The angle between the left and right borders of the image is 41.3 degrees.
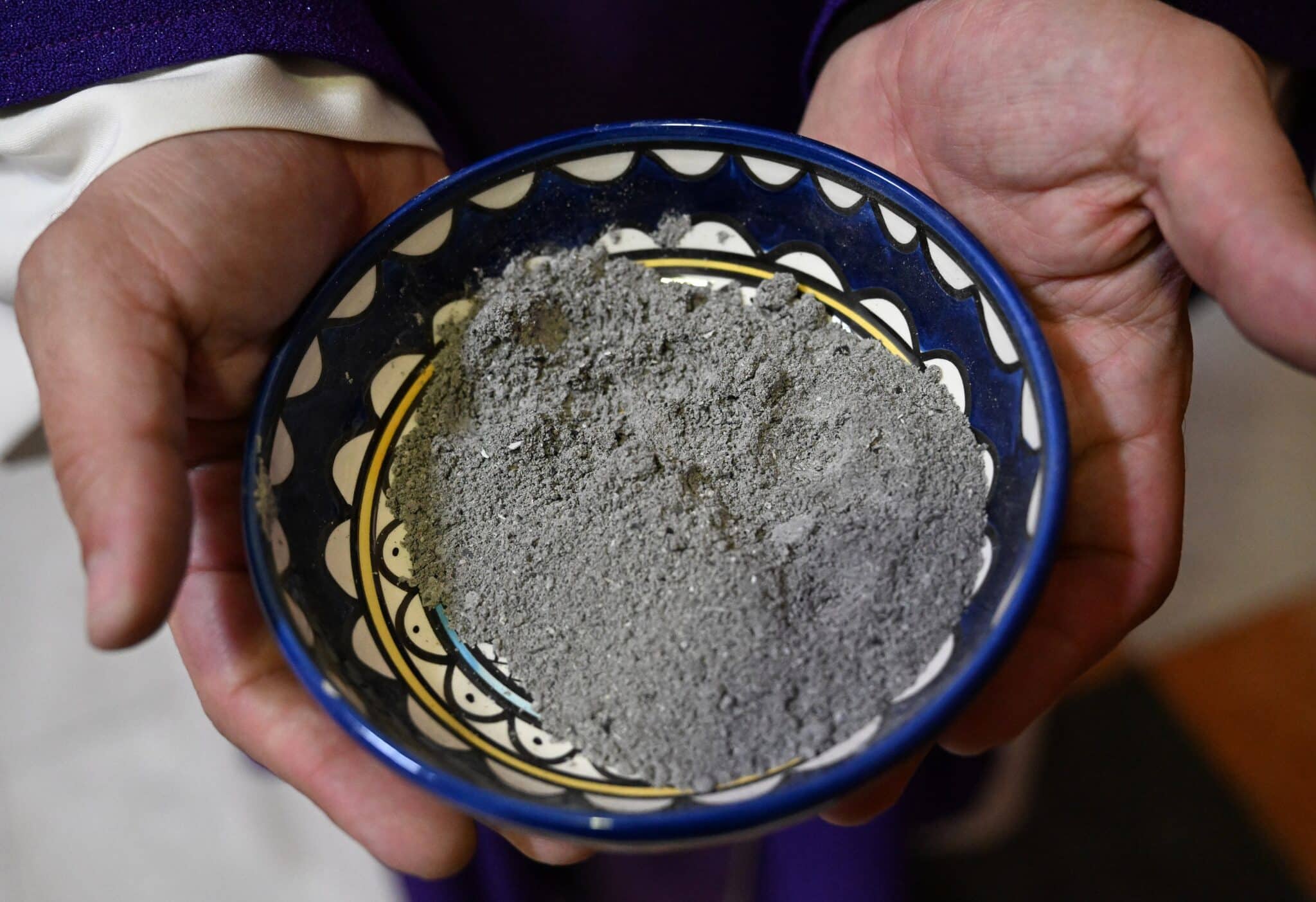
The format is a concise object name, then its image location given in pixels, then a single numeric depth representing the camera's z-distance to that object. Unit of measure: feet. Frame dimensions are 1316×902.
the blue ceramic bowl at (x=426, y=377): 1.03
